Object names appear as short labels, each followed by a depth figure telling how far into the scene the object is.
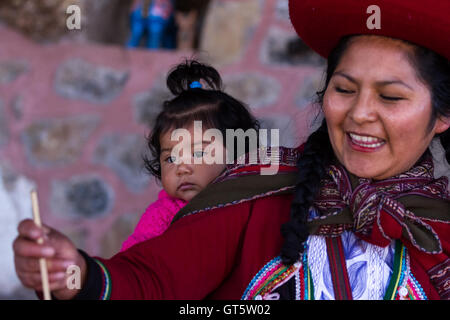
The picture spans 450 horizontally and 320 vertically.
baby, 3.15
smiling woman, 2.86
